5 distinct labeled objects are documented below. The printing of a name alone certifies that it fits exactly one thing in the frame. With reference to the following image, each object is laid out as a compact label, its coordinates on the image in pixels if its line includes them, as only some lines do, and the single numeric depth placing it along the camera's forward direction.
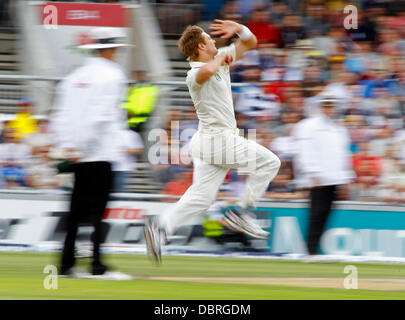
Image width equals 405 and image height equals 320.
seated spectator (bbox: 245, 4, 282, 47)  14.91
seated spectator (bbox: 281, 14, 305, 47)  14.71
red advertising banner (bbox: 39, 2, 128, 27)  16.12
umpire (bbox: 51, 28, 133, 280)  7.68
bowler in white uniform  8.80
